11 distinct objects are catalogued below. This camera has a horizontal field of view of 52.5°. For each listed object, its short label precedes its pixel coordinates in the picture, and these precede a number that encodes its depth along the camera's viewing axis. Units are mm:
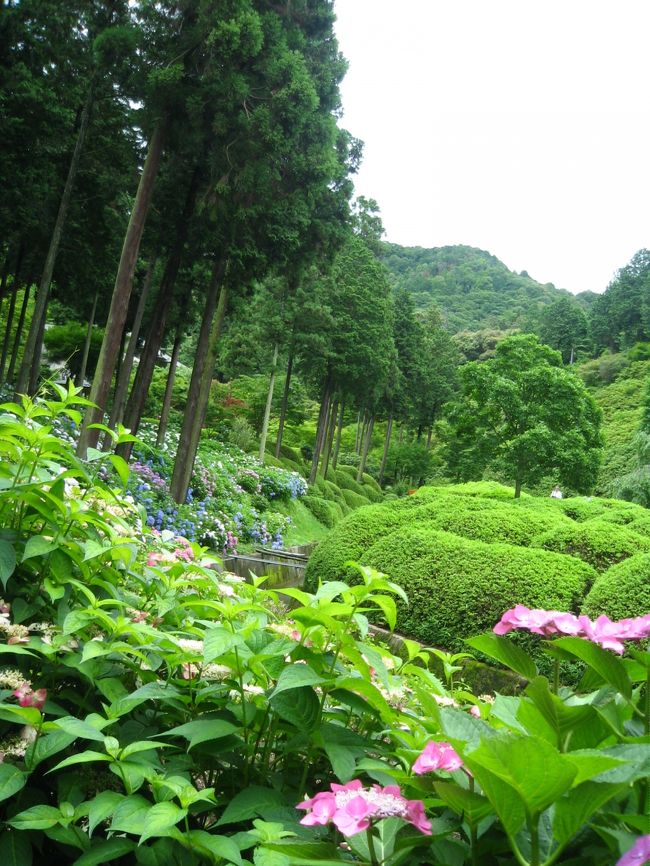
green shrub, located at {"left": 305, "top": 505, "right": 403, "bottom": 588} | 6930
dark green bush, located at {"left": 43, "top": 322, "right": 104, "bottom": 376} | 23547
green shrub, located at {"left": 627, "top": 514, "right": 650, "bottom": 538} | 6375
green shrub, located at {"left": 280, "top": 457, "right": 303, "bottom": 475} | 24536
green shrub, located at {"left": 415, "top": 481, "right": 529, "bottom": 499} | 10322
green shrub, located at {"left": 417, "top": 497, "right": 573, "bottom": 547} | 6480
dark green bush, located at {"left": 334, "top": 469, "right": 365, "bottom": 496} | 29391
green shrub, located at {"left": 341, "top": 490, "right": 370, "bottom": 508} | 26228
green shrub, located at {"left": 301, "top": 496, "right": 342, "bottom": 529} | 19516
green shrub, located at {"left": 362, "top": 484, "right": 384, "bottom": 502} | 30352
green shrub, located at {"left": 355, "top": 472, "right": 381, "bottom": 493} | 32738
